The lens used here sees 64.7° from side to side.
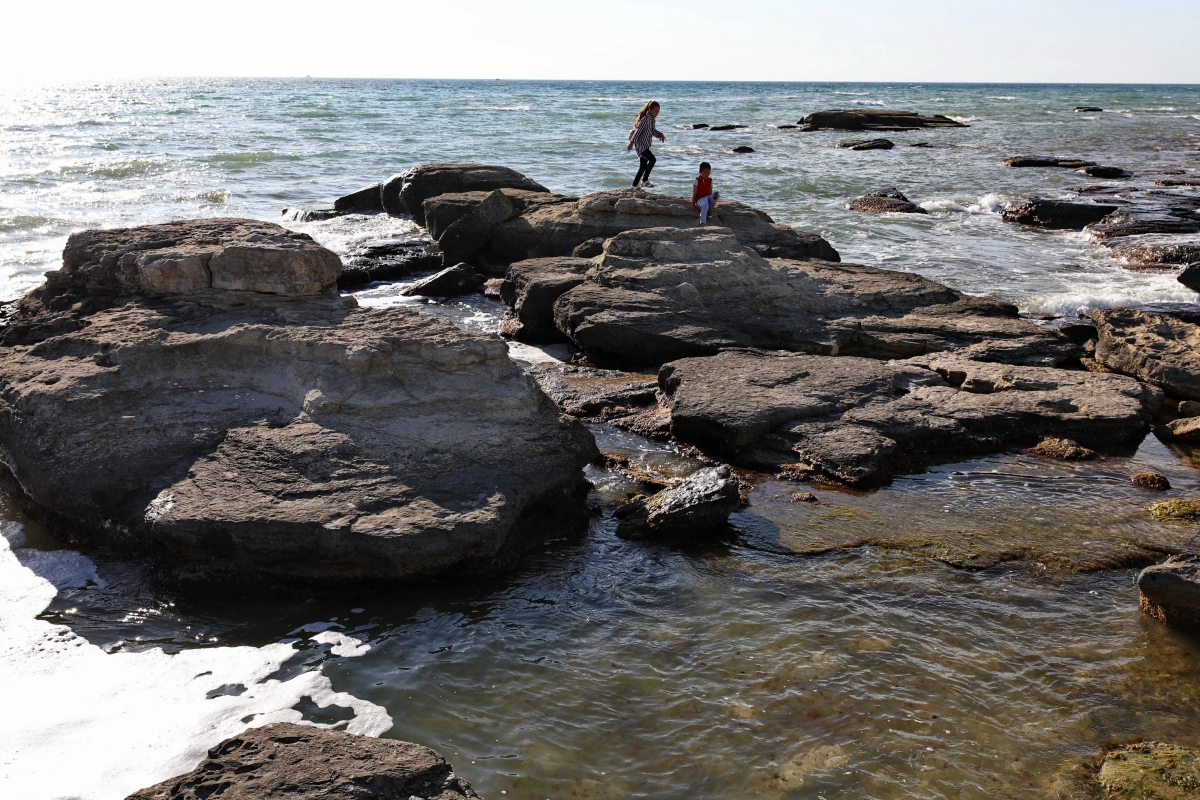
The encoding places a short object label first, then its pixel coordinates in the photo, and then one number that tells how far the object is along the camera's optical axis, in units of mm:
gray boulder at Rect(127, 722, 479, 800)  3146
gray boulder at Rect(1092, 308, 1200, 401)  8414
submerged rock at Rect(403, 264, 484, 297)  12125
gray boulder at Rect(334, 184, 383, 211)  17911
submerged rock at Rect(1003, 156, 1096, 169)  28641
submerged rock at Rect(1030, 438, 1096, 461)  6977
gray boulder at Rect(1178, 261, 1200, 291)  12461
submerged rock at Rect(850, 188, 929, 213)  19188
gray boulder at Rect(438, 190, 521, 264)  13359
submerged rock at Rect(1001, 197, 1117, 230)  18391
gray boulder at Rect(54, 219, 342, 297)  6875
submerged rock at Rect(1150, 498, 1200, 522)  6047
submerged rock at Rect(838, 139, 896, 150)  35188
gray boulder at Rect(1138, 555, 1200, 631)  4738
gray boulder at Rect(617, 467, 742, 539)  5715
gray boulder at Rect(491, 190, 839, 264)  12188
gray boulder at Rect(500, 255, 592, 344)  10062
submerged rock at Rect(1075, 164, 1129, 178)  26375
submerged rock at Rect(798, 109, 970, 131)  45344
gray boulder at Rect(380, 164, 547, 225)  15814
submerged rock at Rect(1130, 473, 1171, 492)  6523
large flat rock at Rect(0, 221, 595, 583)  4941
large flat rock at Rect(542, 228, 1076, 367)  8977
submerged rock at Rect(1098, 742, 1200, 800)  3684
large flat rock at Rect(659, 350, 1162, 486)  6793
